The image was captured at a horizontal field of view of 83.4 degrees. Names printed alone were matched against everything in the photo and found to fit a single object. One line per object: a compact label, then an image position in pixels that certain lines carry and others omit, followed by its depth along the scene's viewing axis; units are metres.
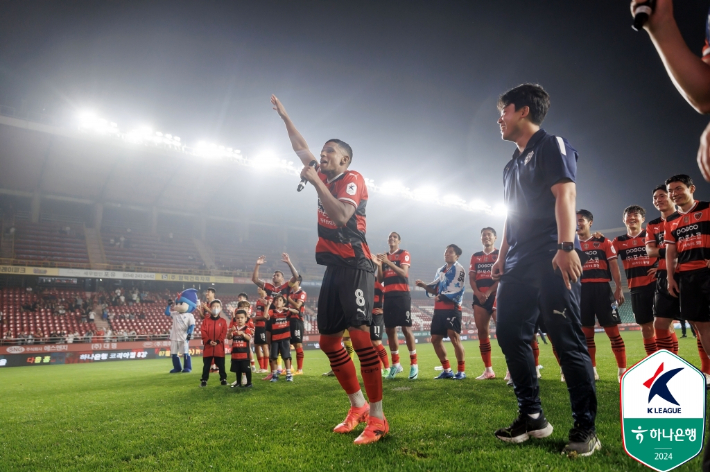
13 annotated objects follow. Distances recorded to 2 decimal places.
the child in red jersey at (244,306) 7.72
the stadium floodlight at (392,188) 38.06
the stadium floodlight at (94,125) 25.38
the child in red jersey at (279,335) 8.09
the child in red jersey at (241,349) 6.84
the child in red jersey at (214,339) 7.46
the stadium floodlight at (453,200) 41.75
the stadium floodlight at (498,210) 45.24
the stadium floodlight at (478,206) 43.62
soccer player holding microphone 3.12
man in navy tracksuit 2.38
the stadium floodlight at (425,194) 39.81
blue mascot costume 11.04
